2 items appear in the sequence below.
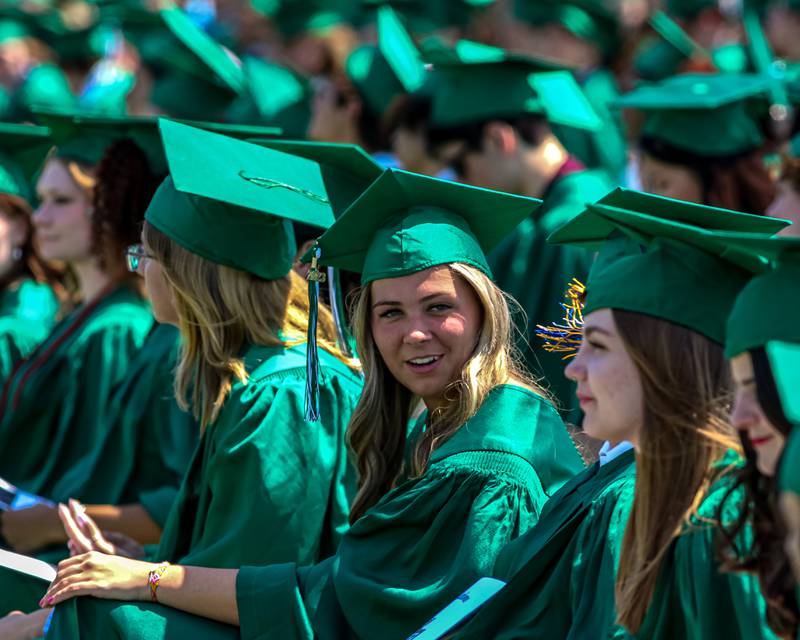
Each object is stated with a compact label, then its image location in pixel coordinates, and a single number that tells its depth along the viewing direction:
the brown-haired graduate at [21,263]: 10.42
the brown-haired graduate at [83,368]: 9.38
